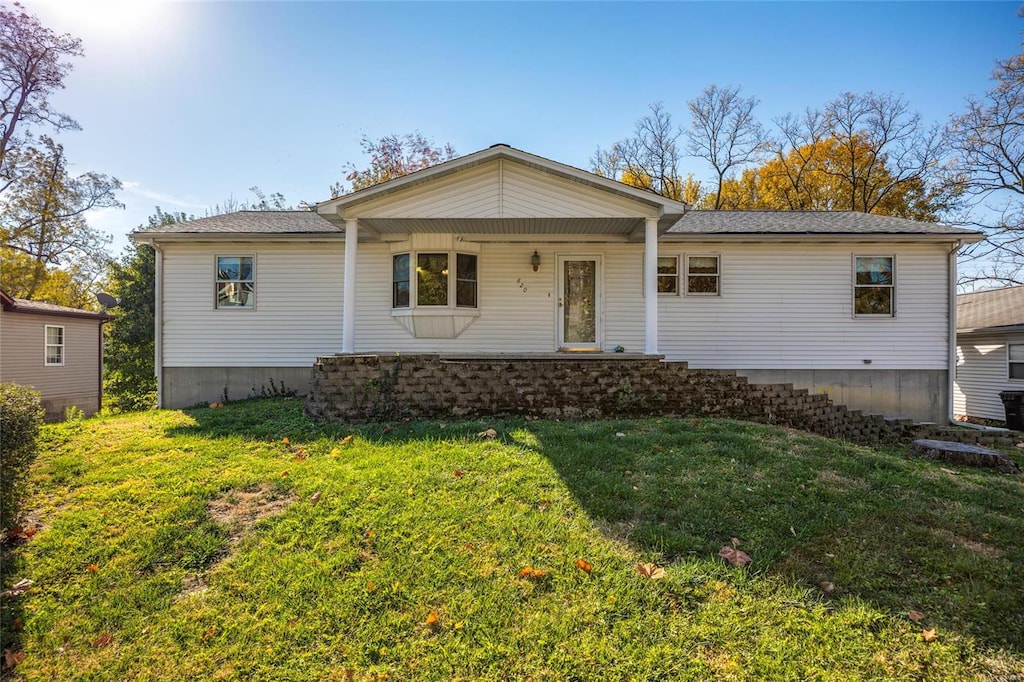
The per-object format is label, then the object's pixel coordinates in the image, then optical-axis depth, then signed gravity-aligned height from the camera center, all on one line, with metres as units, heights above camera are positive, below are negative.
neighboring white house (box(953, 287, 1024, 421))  13.55 -0.33
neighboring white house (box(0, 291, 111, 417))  13.30 -0.40
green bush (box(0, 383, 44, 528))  3.78 -0.94
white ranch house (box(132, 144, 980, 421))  10.30 +0.92
